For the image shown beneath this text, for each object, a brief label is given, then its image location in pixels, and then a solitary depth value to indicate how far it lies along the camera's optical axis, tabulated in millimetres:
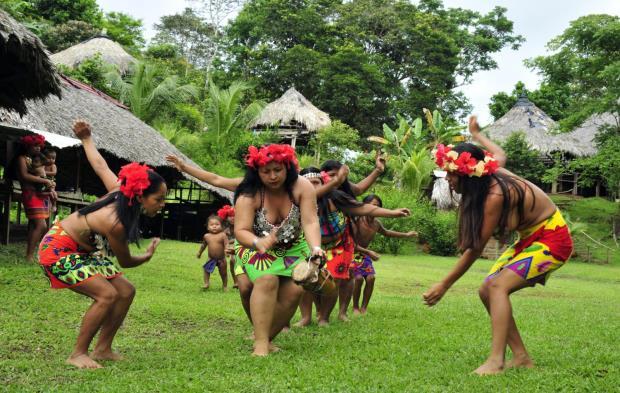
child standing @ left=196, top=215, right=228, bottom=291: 10875
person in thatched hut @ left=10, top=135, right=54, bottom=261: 11031
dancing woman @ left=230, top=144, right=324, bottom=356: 5793
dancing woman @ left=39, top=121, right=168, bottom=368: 5352
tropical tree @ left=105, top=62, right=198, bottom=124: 30766
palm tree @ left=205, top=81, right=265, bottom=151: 31531
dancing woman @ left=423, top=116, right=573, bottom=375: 5242
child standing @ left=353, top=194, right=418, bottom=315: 8728
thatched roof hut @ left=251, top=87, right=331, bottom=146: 38156
